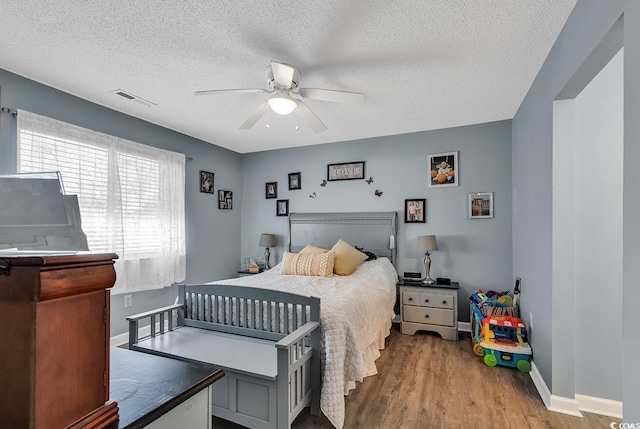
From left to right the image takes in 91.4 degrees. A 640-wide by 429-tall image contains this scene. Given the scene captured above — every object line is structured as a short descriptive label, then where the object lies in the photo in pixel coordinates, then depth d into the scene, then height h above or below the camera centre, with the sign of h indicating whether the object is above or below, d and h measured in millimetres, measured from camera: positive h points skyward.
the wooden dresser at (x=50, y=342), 513 -219
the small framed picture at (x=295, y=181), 4867 +571
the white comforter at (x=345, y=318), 2010 -777
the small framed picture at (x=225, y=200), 4852 +274
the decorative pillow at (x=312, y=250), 4049 -435
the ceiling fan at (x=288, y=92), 2127 +918
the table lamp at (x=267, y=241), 4785 -367
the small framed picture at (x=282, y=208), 4961 +147
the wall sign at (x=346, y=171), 4469 +675
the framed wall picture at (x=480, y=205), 3766 +154
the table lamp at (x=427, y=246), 3736 -345
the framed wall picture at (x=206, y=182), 4500 +517
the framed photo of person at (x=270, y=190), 5051 +444
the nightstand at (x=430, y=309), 3535 -1061
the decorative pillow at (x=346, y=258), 3604 -492
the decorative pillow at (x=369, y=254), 4083 -493
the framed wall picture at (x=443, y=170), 3951 +615
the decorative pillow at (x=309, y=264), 3541 -551
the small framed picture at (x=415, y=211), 4086 +86
